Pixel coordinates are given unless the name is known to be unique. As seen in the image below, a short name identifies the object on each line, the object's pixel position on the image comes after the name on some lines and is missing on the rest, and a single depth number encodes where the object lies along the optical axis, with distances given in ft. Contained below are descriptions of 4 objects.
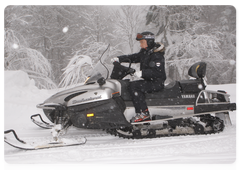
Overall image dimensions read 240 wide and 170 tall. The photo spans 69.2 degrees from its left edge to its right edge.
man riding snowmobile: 9.51
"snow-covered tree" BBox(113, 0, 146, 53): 35.52
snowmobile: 9.41
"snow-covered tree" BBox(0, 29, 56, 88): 26.50
